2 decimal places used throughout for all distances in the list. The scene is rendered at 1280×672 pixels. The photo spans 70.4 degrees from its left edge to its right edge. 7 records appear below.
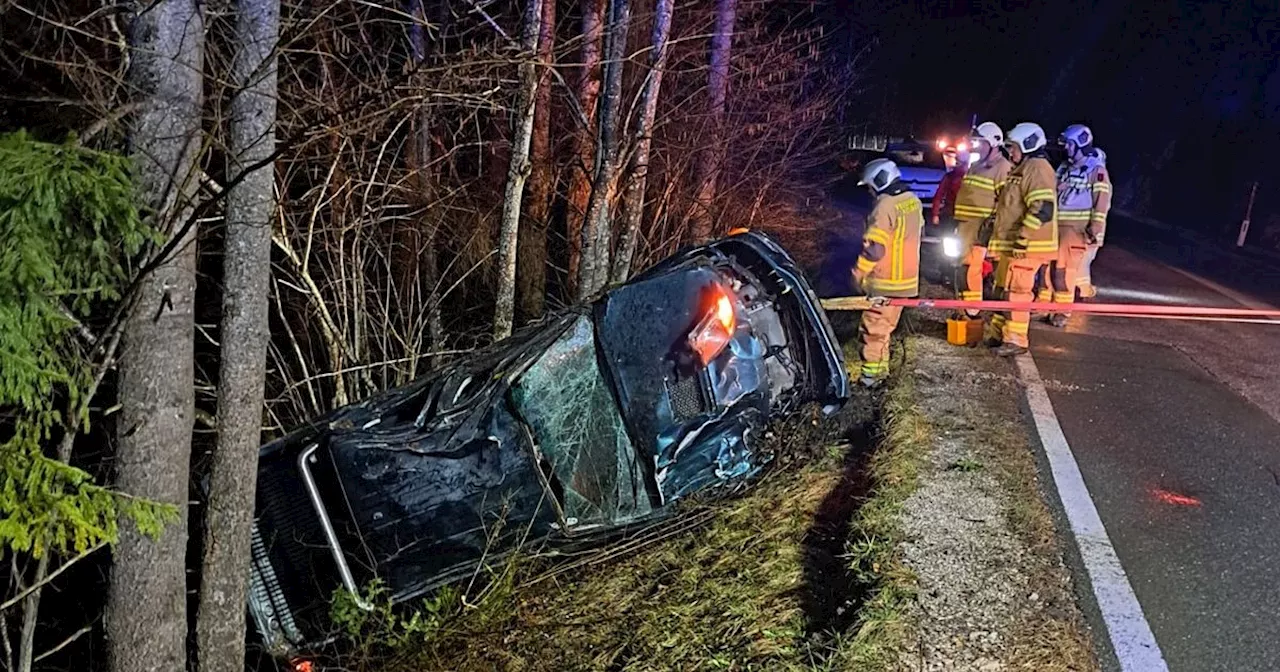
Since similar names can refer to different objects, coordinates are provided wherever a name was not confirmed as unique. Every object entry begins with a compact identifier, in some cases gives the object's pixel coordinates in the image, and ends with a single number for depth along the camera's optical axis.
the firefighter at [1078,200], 7.41
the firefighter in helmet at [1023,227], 6.56
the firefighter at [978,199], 7.26
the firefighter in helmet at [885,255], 5.79
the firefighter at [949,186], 9.64
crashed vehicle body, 3.55
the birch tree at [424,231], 6.80
